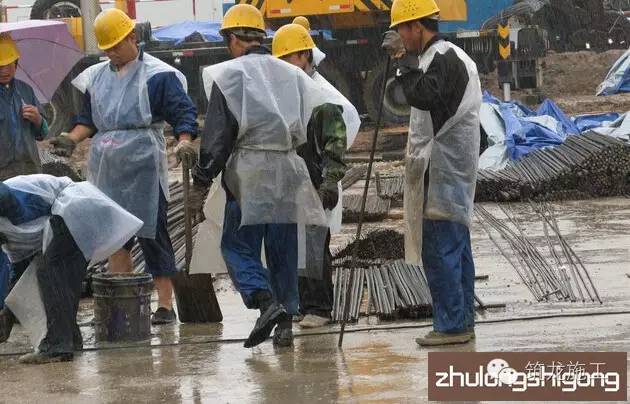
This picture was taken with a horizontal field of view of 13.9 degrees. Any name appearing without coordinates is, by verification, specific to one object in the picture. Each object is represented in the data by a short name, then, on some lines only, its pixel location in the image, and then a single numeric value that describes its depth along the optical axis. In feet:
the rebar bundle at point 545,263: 53.78
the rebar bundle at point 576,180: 87.54
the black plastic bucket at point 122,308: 48.48
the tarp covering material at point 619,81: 160.87
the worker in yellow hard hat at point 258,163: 45.77
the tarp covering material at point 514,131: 99.94
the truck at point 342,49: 136.16
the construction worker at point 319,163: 48.44
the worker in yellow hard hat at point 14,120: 55.73
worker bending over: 44.93
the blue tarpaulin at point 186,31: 160.68
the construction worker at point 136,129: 51.83
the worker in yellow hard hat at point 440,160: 43.96
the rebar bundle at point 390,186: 90.42
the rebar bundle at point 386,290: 49.74
